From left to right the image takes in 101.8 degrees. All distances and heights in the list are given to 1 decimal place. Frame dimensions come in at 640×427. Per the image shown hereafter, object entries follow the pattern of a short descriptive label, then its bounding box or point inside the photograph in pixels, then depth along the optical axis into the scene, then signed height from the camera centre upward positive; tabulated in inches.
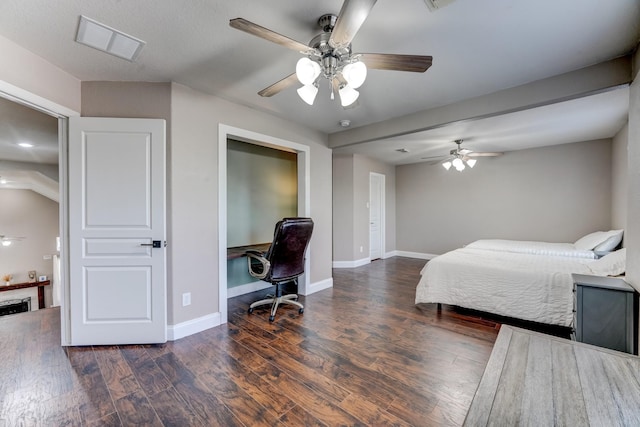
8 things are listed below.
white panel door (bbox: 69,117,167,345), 90.7 -6.4
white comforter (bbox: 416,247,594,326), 97.1 -30.2
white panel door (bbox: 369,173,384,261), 239.6 -2.1
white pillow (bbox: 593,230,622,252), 132.3 -16.4
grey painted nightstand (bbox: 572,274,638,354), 72.2 -29.5
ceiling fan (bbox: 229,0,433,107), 50.6 +35.4
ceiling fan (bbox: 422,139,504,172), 171.9 +36.9
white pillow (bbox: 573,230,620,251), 136.7 -16.2
